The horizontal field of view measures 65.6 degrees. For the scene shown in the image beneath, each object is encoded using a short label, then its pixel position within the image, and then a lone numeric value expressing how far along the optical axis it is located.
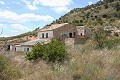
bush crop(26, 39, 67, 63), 6.47
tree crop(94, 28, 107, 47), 11.60
